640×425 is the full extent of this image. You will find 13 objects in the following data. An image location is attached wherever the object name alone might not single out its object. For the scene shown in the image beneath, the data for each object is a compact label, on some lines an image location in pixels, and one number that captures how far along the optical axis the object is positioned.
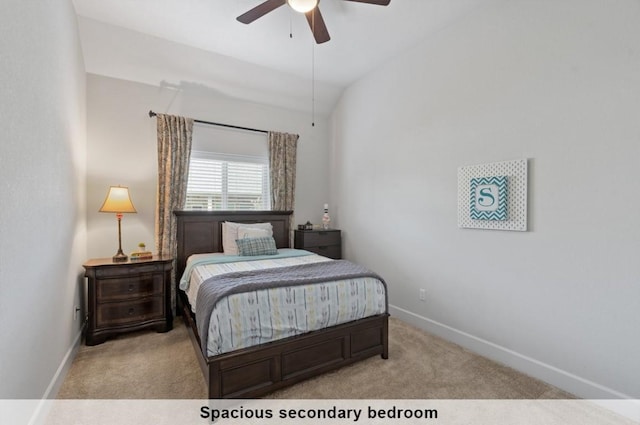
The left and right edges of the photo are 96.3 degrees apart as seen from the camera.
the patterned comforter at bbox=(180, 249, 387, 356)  1.90
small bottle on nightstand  4.47
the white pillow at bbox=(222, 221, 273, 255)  3.54
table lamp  2.98
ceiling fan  2.11
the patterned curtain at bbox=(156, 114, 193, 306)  3.50
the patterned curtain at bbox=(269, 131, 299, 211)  4.27
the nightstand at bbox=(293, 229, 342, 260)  4.18
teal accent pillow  3.36
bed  1.87
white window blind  3.85
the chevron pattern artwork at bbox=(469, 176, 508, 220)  2.44
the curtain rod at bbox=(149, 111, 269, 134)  3.51
